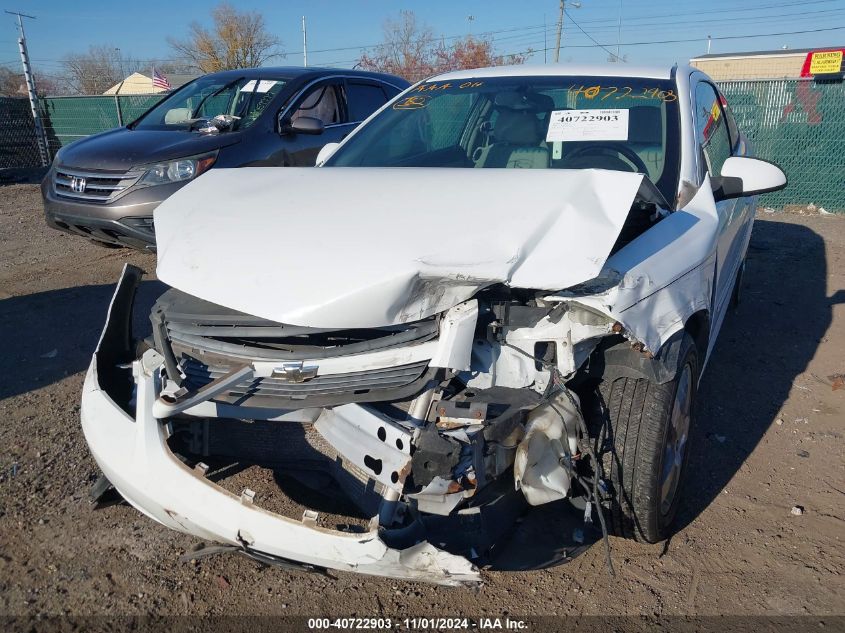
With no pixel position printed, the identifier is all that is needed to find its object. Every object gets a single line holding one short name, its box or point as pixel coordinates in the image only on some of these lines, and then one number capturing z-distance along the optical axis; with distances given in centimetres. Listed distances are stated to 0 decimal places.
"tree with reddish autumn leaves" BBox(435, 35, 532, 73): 3700
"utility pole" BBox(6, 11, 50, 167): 1477
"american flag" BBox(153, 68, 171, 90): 2200
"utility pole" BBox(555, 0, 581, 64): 3622
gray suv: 590
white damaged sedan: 207
